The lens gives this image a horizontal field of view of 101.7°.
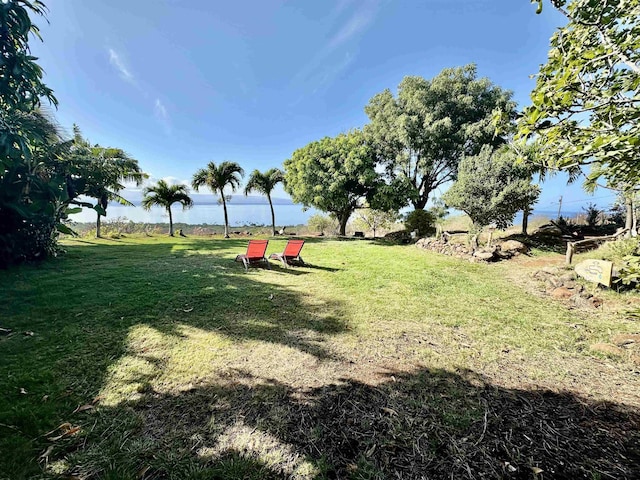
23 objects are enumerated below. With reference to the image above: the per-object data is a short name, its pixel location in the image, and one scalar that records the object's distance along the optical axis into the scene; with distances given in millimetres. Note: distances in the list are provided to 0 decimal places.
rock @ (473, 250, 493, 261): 9453
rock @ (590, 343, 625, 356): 3577
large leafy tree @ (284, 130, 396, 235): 15992
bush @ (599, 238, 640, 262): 6582
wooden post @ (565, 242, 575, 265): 7910
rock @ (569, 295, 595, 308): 5223
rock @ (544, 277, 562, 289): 6254
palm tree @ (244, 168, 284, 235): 19844
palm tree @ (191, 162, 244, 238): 18548
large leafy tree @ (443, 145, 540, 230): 11055
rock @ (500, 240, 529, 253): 10352
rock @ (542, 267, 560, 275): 6878
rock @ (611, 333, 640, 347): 3777
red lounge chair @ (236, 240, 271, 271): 8430
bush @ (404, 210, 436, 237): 14672
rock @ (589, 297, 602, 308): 5141
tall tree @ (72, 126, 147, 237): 8969
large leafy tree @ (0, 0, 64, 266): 5602
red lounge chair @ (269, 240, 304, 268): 8773
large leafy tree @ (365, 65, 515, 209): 14031
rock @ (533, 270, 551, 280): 6944
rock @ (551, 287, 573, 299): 5716
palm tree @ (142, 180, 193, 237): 18062
